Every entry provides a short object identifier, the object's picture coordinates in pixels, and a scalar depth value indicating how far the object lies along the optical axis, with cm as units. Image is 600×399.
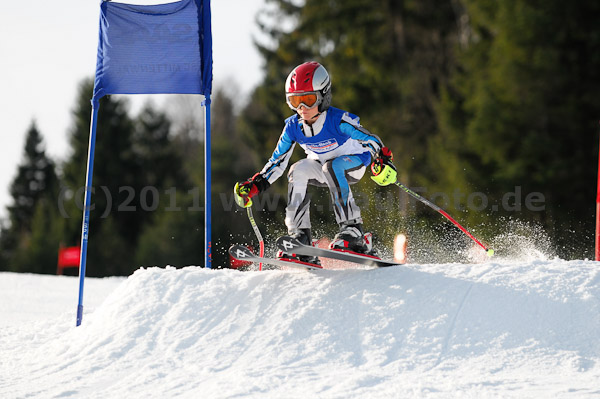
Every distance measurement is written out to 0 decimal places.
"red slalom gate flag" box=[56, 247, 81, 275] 3694
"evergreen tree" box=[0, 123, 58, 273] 6600
